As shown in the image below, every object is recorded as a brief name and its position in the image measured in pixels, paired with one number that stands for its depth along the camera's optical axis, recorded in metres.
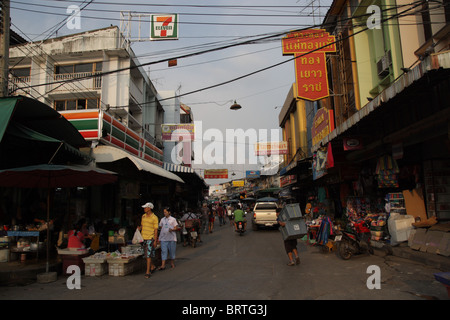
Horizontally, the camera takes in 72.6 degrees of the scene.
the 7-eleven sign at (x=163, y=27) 13.51
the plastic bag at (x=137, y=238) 8.80
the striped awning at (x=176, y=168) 20.22
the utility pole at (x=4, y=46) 8.68
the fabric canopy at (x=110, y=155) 11.31
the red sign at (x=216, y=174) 48.72
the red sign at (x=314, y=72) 13.16
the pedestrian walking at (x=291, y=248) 8.47
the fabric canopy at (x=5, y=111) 6.85
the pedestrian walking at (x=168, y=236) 8.72
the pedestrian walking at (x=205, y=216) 20.44
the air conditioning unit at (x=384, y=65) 11.44
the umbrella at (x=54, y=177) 7.10
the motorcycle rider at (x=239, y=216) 17.59
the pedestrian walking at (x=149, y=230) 8.00
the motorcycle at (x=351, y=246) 8.91
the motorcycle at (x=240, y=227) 17.55
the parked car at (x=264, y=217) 19.69
